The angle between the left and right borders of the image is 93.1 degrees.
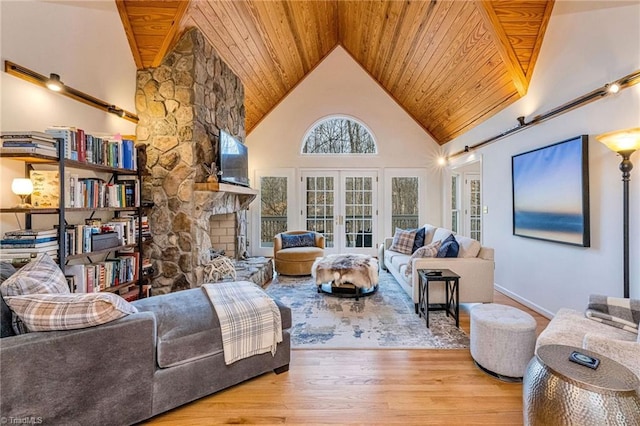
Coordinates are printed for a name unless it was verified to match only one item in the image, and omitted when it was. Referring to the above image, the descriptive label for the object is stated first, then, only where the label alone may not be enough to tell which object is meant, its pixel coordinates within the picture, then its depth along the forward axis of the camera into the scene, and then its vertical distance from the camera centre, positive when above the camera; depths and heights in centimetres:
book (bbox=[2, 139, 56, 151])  207 +50
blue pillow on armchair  550 -47
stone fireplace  356 +64
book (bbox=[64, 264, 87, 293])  253 -49
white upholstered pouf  211 -92
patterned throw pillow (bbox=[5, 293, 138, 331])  149 -48
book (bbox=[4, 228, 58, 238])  216 -12
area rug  274 -115
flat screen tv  399 +79
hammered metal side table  124 -77
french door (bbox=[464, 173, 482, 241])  655 +21
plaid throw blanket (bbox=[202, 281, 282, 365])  202 -75
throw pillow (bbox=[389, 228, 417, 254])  490 -45
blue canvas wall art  284 +22
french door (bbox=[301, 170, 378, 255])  684 +14
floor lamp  215 +44
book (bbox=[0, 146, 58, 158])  203 +45
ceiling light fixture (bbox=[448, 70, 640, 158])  236 +105
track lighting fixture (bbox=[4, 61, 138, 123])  221 +109
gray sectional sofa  142 -81
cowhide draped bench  386 -79
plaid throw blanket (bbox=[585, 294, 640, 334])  196 -67
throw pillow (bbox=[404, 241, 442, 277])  364 -47
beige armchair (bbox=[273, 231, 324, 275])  514 -63
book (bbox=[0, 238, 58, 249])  212 -20
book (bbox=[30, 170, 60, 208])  234 +21
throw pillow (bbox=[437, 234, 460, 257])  356 -42
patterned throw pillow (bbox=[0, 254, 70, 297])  159 -36
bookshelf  233 +1
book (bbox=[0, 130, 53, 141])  208 +56
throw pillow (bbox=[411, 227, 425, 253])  484 -44
